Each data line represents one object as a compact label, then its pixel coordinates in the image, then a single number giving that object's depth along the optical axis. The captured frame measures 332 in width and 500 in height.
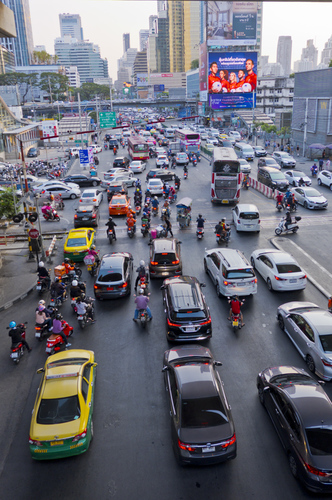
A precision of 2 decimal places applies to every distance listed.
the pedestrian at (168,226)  25.91
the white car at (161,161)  52.47
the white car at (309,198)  31.91
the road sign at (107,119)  65.64
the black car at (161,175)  44.19
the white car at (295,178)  38.81
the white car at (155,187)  37.81
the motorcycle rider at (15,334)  13.83
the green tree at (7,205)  25.22
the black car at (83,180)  44.22
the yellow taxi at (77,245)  22.30
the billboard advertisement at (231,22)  102.06
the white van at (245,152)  56.81
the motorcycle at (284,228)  26.48
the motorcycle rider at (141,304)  15.41
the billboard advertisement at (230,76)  84.31
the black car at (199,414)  8.73
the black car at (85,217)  28.73
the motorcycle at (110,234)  26.00
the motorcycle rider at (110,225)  25.90
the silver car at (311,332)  12.02
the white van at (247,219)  26.42
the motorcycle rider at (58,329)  14.27
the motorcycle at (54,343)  14.02
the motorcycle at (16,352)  13.63
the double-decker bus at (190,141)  59.71
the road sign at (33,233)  21.42
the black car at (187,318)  13.89
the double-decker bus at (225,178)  32.91
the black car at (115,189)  37.09
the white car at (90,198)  33.59
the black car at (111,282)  17.63
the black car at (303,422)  8.15
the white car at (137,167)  49.94
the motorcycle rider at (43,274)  19.29
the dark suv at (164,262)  19.31
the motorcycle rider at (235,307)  14.92
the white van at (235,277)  17.03
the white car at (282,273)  17.69
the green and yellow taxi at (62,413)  9.12
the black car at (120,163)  51.94
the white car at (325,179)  38.98
